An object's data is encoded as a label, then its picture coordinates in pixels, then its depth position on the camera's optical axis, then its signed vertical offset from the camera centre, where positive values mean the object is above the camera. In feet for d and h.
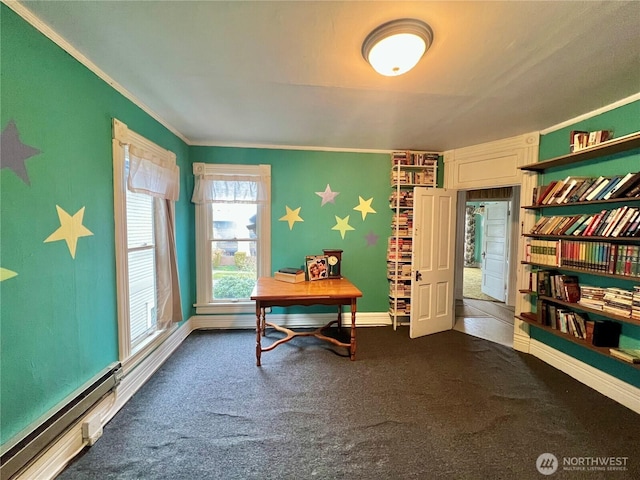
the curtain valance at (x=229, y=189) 11.07 +1.68
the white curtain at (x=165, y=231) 7.85 -0.10
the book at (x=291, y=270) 10.03 -1.60
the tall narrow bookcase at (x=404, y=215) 11.87 +0.64
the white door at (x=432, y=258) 11.00 -1.25
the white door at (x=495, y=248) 17.25 -1.29
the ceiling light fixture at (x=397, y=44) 4.30 +3.19
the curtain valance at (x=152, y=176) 6.93 +1.55
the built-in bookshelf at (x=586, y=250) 6.43 -0.57
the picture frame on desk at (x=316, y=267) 10.27 -1.50
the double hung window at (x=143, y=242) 6.62 -0.40
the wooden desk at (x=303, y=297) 8.36 -2.15
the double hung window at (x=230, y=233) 11.21 -0.20
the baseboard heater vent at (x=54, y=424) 3.93 -3.43
